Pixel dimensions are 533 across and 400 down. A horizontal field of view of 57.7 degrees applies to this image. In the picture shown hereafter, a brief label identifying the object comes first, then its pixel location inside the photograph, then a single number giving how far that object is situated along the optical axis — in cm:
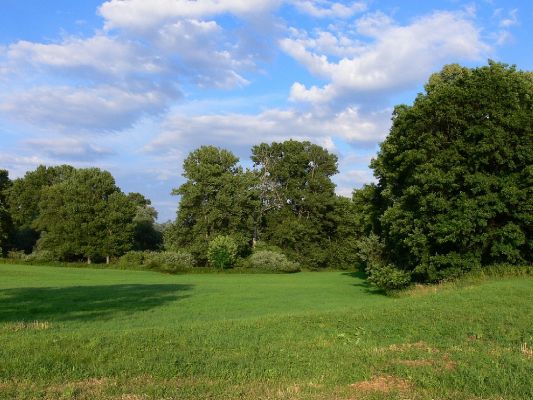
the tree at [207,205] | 7800
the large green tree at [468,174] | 3022
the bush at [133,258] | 7506
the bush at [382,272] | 3475
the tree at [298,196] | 8462
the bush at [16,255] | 7694
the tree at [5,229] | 8019
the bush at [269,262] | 7562
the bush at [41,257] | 7547
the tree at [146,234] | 9681
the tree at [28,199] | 9412
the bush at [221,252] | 7294
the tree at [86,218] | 7994
